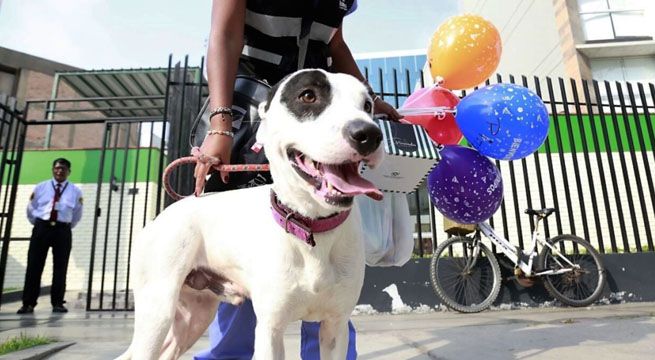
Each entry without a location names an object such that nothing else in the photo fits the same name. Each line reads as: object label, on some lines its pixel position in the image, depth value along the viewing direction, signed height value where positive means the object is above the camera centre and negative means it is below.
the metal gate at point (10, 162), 4.70 +1.29
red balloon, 2.37 +0.84
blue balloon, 2.23 +0.75
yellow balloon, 2.71 +1.35
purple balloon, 2.34 +0.45
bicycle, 4.82 -0.04
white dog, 1.20 +0.12
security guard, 5.47 +0.51
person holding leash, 1.62 +0.90
